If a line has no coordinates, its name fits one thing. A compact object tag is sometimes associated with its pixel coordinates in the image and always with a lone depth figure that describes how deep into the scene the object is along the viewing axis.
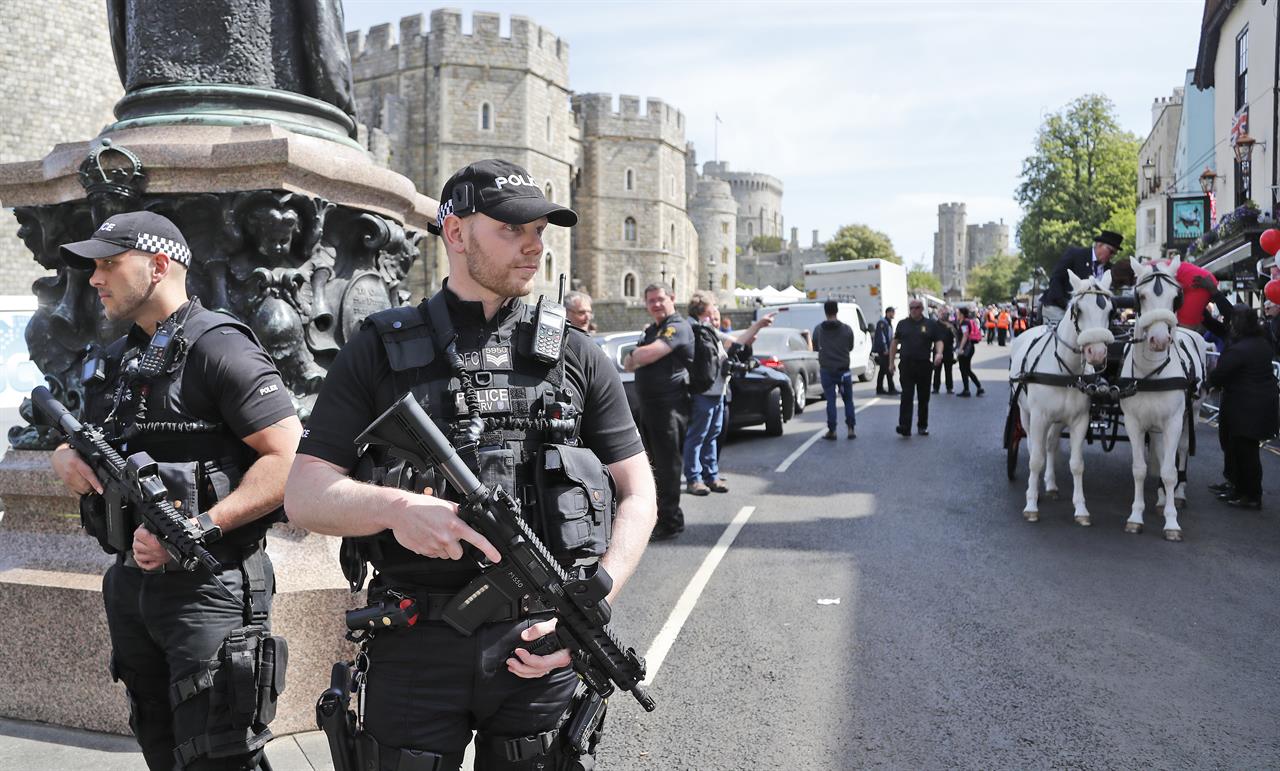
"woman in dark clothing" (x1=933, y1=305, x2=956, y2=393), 18.26
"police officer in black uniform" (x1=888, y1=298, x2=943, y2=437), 13.55
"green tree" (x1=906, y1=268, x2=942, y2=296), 113.51
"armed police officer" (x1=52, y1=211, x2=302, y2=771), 2.85
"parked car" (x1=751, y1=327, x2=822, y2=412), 16.86
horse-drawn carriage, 7.91
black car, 13.20
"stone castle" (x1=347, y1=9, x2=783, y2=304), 55.88
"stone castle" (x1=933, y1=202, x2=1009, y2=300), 152.25
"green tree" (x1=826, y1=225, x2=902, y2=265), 96.50
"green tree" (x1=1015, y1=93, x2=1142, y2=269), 55.19
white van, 20.14
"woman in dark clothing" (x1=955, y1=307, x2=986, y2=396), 19.39
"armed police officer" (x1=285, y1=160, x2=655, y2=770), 2.28
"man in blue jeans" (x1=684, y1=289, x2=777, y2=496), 9.70
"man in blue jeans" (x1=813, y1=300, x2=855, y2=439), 13.65
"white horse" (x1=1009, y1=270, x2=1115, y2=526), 8.00
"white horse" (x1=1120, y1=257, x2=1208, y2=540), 7.89
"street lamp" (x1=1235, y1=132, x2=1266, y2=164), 21.14
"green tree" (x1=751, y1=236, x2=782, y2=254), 123.88
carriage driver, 10.20
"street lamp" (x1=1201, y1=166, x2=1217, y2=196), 25.77
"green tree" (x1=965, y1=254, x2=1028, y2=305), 97.88
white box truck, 26.17
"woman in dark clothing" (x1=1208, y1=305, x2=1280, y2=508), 8.63
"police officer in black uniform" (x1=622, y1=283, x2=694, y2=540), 8.13
